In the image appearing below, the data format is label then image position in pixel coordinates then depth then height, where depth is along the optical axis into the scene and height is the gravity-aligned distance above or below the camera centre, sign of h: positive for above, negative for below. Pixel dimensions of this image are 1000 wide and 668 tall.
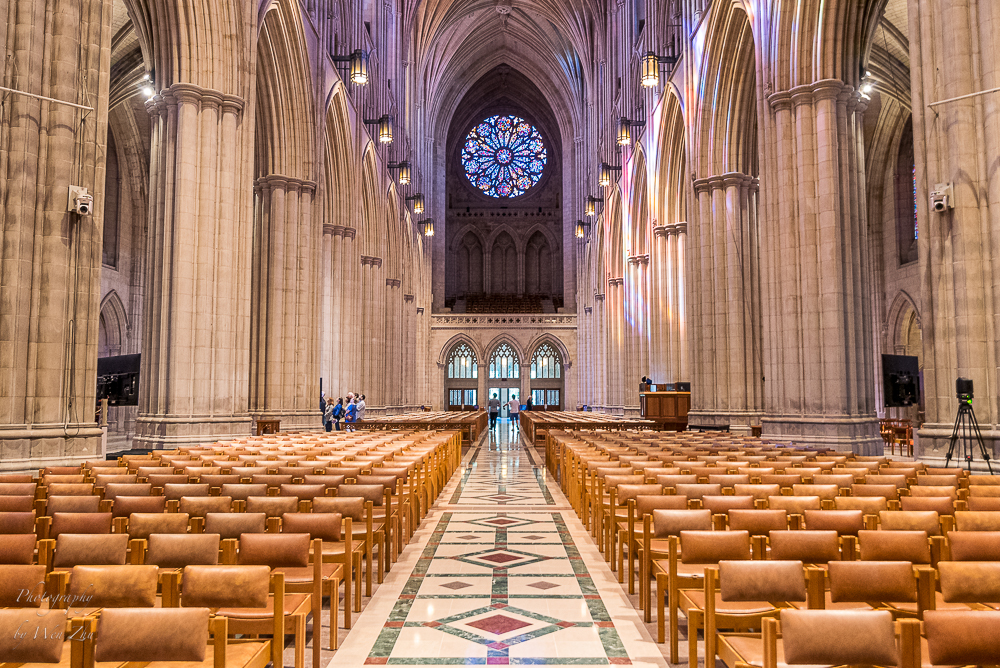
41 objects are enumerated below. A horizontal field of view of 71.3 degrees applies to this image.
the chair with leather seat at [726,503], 4.98 -0.89
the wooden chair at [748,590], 3.32 -1.01
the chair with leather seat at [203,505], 4.92 -0.89
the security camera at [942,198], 8.59 +2.23
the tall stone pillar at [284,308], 17.02 +1.77
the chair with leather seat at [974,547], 3.86 -0.93
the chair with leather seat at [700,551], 3.99 -1.00
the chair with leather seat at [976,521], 4.48 -0.91
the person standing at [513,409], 38.78 -1.82
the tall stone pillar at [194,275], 12.06 +1.86
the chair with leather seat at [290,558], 3.88 -1.02
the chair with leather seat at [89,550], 3.88 -0.95
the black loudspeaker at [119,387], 16.74 -0.20
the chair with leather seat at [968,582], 3.32 -0.97
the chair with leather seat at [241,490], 5.50 -0.88
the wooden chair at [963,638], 2.52 -0.94
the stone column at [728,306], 16.52 +1.76
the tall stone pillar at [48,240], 8.22 +1.70
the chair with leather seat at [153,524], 4.40 -0.92
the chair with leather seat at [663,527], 4.66 -1.00
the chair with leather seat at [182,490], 5.45 -0.87
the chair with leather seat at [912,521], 4.45 -0.91
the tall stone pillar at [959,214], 8.34 +2.02
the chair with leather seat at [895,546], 3.90 -0.94
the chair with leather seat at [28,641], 2.53 -0.97
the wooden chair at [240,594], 3.19 -0.99
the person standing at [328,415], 20.69 -1.10
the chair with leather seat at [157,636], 2.62 -0.97
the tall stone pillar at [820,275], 11.77 +1.81
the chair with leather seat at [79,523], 4.47 -0.93
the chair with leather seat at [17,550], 3.72 -0.91
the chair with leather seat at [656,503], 5.14 -0.92
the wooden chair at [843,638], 2.54 -0.95
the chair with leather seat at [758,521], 4.50 -0.92
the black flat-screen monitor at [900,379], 15.64 -0.01
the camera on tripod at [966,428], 8.00 -0.58
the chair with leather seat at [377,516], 5.73 -1.21
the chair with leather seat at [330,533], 4.47 -1.01
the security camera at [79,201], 8.64 +2.22
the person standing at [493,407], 41.81 -1.83
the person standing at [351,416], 19.66 -1.05
